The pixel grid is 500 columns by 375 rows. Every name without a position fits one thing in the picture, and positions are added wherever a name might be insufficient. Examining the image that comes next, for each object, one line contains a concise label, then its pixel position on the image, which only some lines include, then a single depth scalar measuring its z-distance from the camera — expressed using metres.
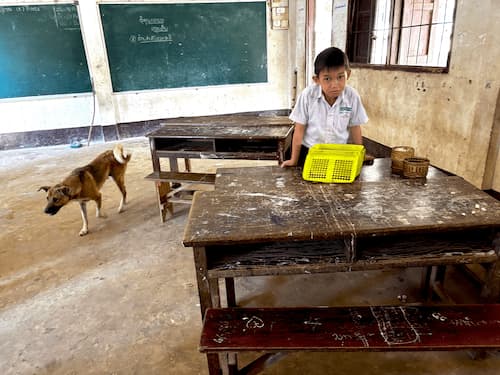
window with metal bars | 3.95
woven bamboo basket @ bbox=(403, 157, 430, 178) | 1.80
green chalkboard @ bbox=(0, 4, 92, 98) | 5.25
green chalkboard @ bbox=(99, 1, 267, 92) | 5.68
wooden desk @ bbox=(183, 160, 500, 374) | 1.36
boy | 2.03
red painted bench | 1.26
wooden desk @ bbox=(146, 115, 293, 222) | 2.85
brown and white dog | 2.78
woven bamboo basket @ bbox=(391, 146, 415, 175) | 1.88
